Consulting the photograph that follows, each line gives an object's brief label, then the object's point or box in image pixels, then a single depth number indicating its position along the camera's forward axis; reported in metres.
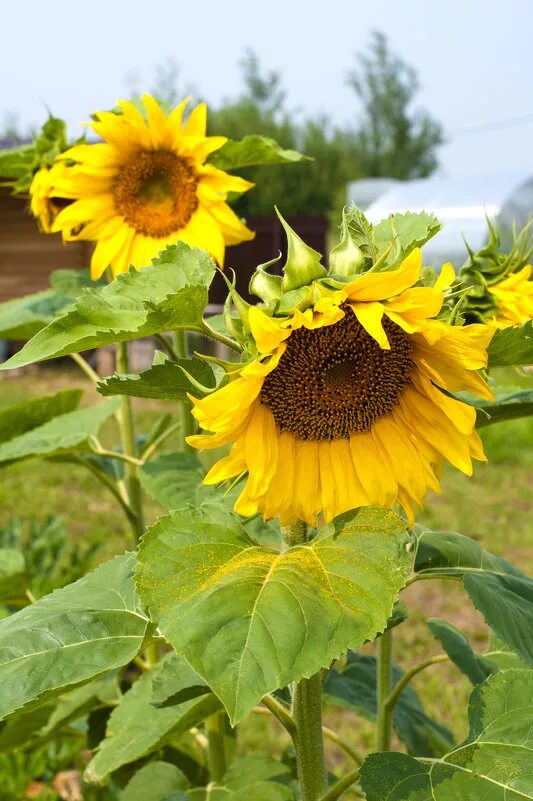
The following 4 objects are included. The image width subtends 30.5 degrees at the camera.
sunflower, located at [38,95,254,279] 1.45
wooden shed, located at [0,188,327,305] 9.59
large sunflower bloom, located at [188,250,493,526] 0.74
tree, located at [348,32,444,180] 30.70
